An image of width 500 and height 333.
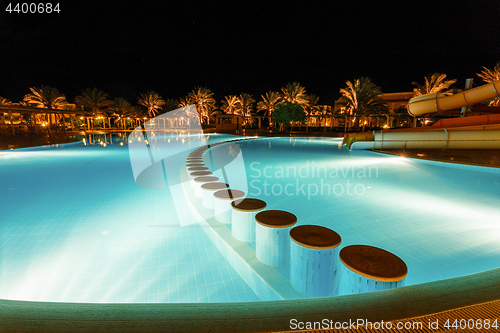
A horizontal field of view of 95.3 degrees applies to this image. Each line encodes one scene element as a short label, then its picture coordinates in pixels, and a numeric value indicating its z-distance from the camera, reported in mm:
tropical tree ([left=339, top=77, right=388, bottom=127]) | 30609
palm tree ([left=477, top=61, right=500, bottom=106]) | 27531
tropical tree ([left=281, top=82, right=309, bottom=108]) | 43094
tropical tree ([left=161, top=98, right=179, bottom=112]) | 55259
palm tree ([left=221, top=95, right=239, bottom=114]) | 52256
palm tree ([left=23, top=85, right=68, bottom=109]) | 34594
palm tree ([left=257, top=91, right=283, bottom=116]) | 45625
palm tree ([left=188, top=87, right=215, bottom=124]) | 50000
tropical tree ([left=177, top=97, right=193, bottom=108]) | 52562
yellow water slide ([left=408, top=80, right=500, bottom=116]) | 12461
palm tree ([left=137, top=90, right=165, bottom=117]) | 52459
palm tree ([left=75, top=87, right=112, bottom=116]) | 39375
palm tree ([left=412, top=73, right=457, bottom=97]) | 28188
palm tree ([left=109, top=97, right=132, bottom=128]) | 44750
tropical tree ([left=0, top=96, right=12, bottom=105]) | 43391
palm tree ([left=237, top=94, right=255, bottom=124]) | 49219
